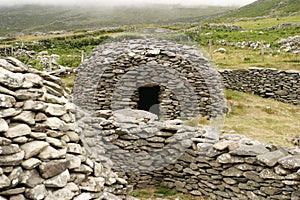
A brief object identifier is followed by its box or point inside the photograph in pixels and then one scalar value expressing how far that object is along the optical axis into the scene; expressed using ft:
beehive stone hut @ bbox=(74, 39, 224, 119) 37.68
